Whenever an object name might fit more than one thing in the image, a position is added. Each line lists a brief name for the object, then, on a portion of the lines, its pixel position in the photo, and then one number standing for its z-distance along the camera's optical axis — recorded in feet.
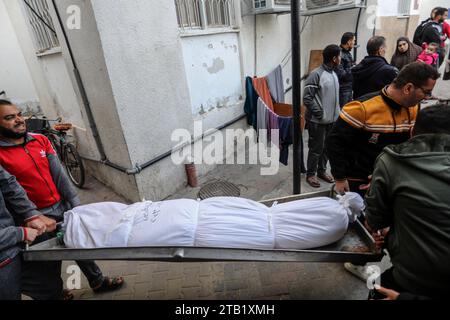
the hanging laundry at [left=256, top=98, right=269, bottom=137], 16.18
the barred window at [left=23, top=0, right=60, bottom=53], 14.94
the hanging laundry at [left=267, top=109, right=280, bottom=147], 15.23
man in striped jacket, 6.71
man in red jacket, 7.11
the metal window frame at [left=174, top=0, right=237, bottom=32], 14.56
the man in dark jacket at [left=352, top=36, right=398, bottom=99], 11.82
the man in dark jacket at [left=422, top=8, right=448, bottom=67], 19.97
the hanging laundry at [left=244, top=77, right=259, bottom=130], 17.70
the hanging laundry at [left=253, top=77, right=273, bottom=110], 17.67
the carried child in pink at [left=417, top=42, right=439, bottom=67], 19.29
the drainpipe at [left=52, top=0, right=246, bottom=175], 12.90
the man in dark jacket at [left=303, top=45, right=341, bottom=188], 12.55
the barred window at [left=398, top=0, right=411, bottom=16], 28.84
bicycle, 15.97
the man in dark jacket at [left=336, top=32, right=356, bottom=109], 13.98
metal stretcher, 5.90
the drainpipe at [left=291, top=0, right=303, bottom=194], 9.12
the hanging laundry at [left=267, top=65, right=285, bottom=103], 19.01
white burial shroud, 6.31
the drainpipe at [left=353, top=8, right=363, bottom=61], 23.19
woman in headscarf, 17.26
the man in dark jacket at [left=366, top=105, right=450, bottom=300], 4.26
